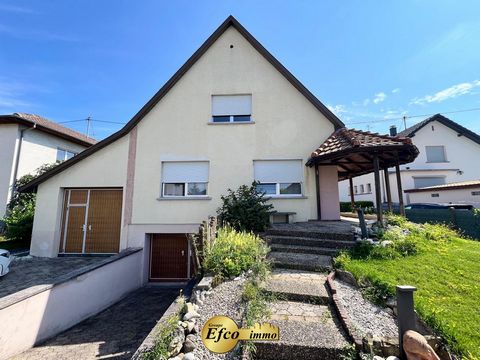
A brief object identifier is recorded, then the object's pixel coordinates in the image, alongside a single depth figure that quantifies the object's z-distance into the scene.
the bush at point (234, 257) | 5.27
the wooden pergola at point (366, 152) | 7.55
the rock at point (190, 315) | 3.81
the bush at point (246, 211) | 8.15
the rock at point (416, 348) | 2.82
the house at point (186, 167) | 10.09
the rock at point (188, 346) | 3.28
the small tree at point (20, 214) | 11.79
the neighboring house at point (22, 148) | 14.04
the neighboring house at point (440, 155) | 22.25
